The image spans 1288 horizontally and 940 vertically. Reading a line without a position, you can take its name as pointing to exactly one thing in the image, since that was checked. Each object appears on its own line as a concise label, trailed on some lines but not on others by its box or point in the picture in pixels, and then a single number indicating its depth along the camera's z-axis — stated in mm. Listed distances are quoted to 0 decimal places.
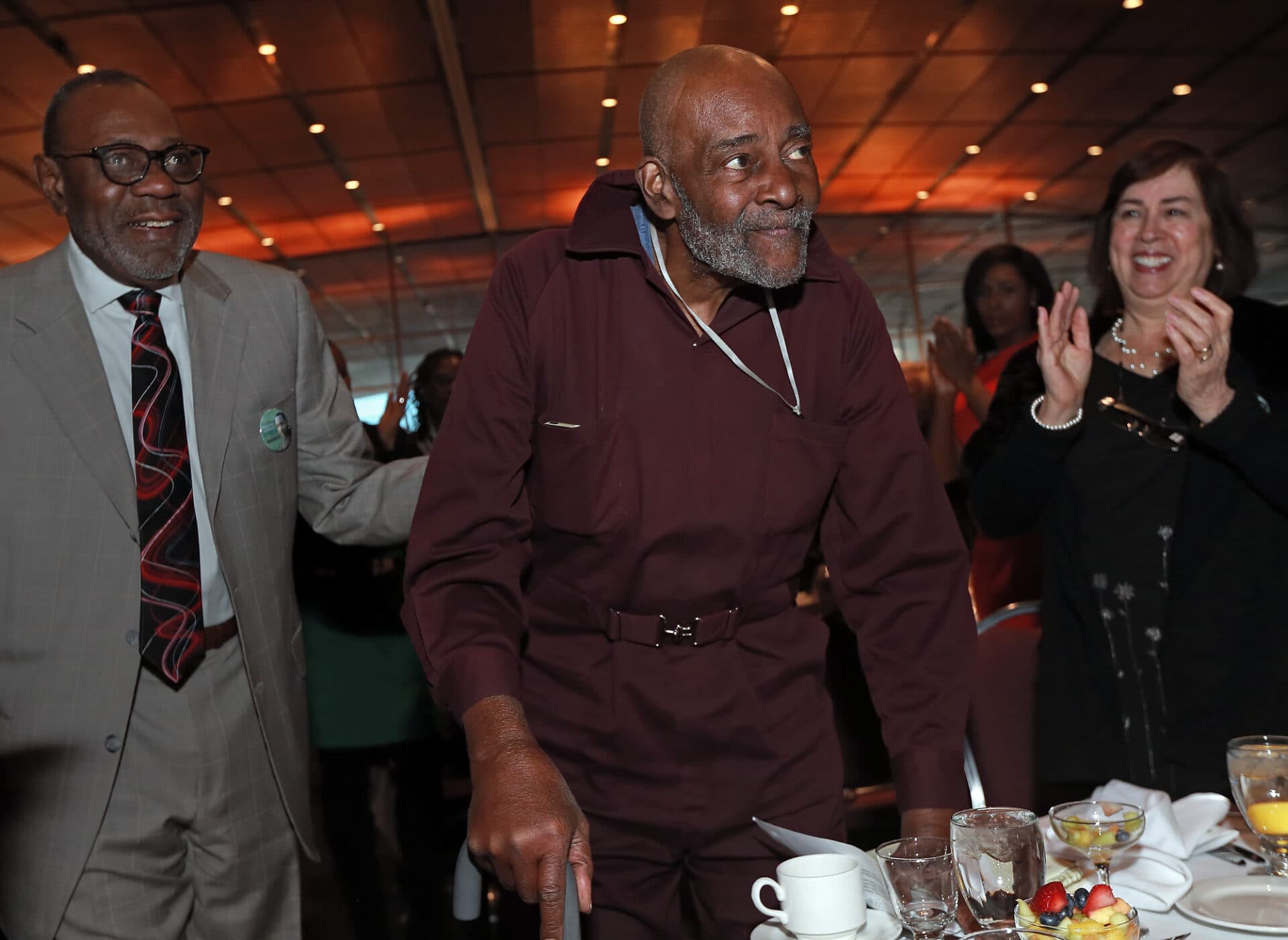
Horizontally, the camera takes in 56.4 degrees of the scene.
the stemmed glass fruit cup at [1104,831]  1213
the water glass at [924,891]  1091
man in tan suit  1871
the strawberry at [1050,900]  1030
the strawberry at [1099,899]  1005
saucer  1105
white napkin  1310
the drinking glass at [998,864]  1077
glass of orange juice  1220
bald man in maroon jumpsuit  1576
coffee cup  1066
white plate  1111
